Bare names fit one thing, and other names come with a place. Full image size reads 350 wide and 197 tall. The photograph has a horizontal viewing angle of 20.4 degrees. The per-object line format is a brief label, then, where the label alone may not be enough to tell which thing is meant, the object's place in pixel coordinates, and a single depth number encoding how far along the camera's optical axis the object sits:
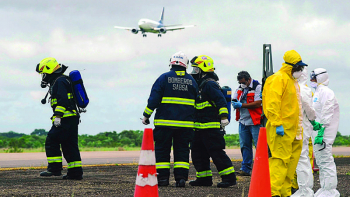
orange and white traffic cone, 10.19
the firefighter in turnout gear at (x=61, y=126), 17.42
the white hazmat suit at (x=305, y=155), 12.52
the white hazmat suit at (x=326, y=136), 13.52
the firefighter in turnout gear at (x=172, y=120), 14.89
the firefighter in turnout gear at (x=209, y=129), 15.13
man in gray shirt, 19.70
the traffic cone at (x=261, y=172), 11.07
